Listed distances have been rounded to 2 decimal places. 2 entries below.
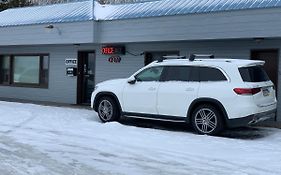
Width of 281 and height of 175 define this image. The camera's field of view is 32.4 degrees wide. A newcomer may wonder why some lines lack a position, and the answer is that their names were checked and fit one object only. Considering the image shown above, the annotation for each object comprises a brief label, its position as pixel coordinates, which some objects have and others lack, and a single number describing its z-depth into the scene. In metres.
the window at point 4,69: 21.66
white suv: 10.93
